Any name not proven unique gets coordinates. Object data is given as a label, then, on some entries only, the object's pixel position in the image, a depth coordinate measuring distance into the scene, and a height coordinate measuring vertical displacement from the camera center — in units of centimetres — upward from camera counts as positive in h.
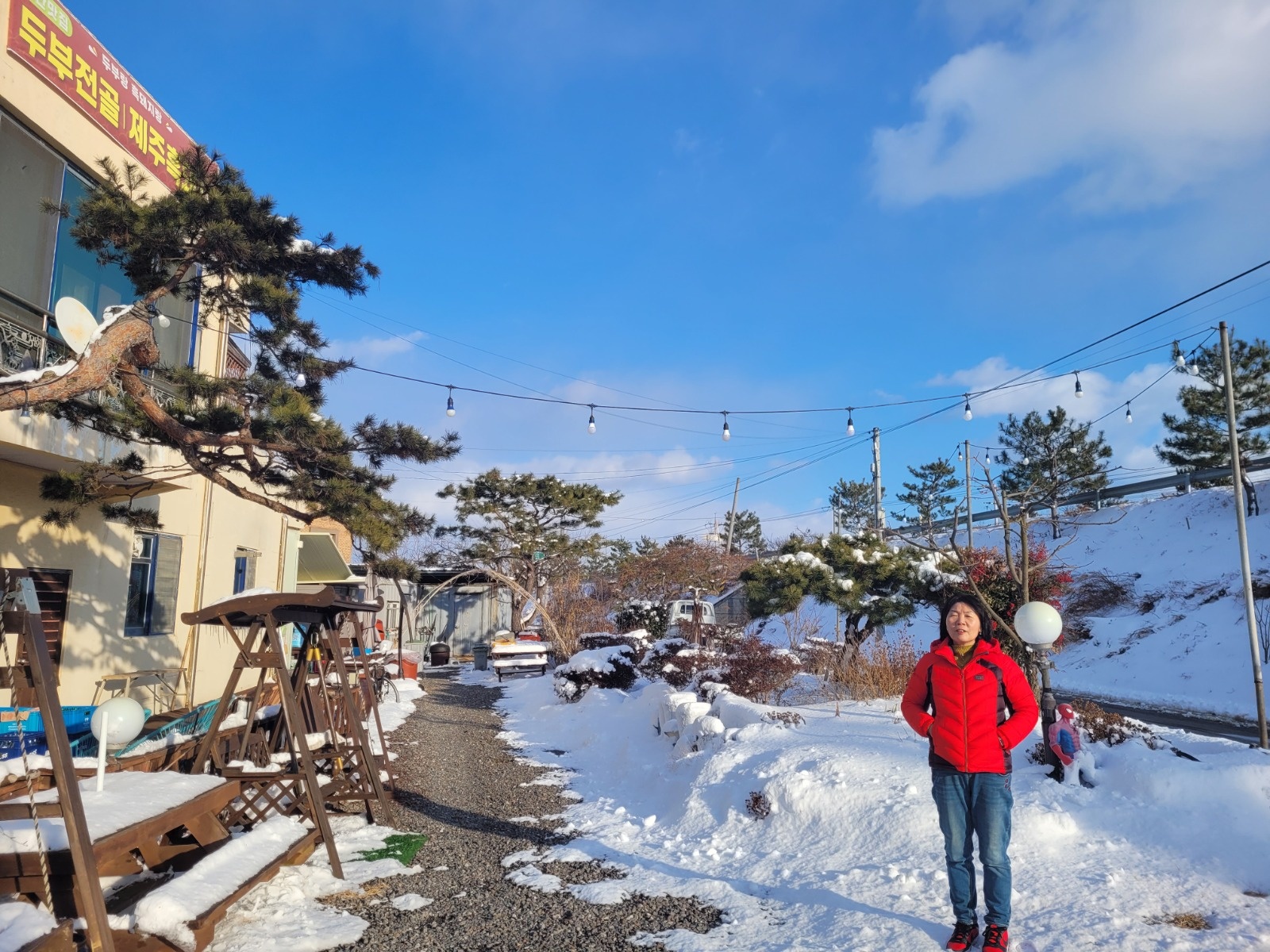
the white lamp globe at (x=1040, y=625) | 569 -11
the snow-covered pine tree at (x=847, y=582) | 1452 +45
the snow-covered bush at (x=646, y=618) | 2220 -26
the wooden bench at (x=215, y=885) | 379 -139
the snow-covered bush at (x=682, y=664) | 1305 -88
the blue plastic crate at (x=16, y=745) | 681 -110
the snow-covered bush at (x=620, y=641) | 1772 -74
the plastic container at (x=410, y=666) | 2100 -142
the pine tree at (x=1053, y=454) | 3100 +571
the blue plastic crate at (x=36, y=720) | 722 -96
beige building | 871 +245
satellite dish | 530 +176
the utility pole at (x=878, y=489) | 3183 +435
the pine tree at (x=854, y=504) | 4825 +590
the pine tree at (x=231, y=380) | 660 +196
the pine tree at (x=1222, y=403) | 2628 +625
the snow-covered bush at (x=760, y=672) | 1131 -84
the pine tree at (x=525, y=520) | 3081 +320
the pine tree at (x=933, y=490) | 3869 +534
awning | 1870 +101
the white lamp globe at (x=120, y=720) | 508 -67
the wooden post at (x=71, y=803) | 340 -77
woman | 406 -65
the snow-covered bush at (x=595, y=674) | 1588 -120
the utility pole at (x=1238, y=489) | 1148 +163
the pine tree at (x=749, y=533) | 5547 +486
